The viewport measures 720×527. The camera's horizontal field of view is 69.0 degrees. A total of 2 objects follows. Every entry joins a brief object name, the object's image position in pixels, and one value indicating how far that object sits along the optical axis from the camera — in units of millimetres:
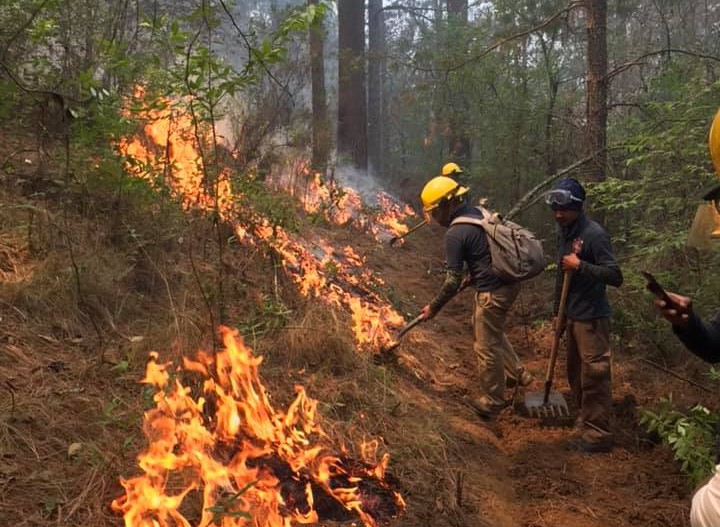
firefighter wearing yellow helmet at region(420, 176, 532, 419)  5051
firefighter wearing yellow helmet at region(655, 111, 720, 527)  2086
